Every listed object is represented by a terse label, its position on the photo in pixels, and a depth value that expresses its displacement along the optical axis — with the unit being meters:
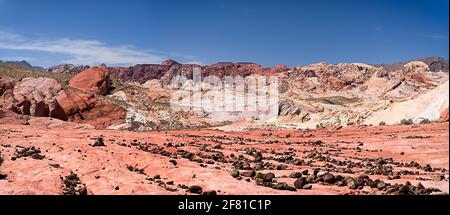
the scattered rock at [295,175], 19.18
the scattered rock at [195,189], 16.05
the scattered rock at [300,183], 17.11
